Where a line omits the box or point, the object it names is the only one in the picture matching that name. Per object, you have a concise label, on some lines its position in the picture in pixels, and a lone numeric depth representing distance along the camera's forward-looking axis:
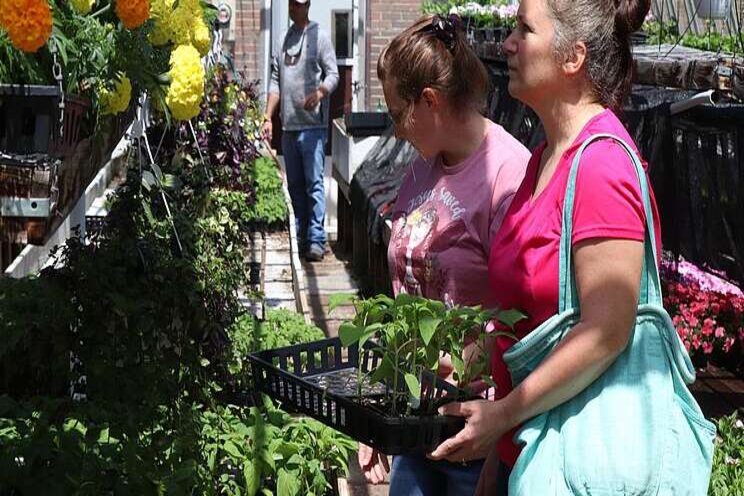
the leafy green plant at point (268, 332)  5.30
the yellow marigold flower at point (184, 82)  3.63
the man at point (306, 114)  10.09
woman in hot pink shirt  1.97
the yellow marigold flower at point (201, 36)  4.00
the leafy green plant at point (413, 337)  2.26
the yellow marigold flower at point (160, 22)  3.44
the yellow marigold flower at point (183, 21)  3.57
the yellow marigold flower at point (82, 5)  2.78
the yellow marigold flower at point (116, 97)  2.95
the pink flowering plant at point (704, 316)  6.61
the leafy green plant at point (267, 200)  8.74
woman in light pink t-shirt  2.65
